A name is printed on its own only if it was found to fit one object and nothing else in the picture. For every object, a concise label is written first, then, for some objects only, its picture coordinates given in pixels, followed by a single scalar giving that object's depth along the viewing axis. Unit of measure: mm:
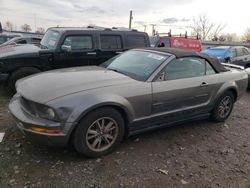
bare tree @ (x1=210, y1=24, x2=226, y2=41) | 46437
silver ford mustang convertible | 2344
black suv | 4454
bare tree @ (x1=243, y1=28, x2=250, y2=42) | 44202
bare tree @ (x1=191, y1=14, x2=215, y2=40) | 46694
